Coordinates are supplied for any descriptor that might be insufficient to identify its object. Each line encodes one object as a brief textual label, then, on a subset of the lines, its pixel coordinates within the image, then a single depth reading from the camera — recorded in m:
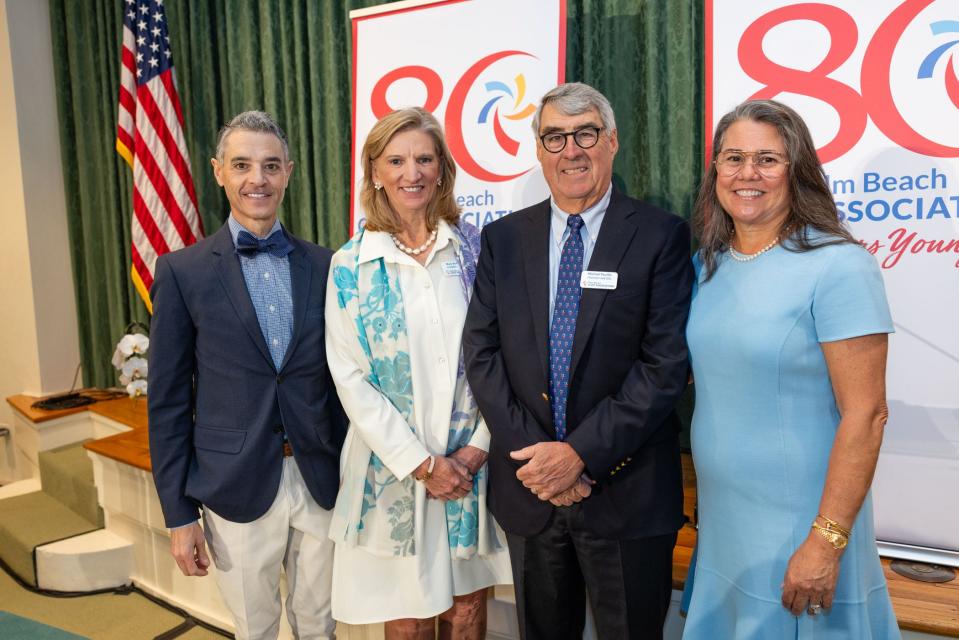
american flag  3.76
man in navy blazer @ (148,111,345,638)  1.74
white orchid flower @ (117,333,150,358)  3.96
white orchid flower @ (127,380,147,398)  4.02
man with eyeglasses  1.51
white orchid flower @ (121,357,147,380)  4.02
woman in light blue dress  1.26
